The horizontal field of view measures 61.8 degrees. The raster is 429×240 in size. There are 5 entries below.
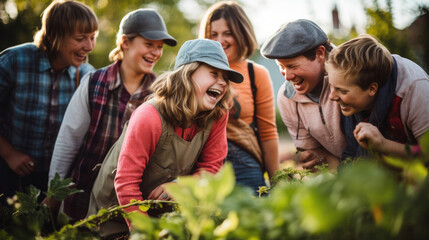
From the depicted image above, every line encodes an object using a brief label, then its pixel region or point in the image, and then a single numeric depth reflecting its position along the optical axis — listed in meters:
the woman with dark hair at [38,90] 3.05
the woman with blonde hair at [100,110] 2.77
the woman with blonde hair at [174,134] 2.01
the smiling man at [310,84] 2.37
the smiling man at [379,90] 1.82
